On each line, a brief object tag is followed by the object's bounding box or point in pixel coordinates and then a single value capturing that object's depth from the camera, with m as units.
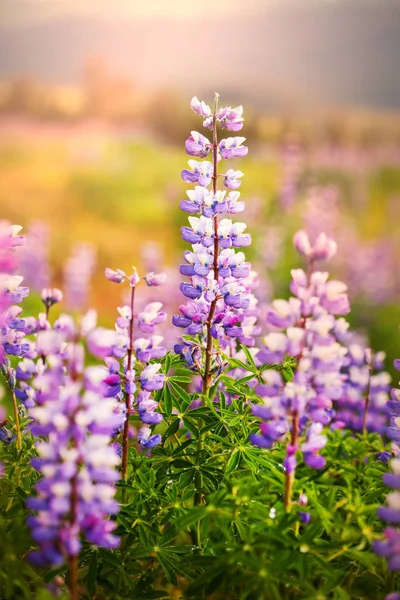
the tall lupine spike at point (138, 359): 1.24
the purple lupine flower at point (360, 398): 1.45
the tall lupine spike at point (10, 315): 1.24
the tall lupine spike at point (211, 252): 1.26
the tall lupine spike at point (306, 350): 1.15
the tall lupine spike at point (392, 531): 1.13
